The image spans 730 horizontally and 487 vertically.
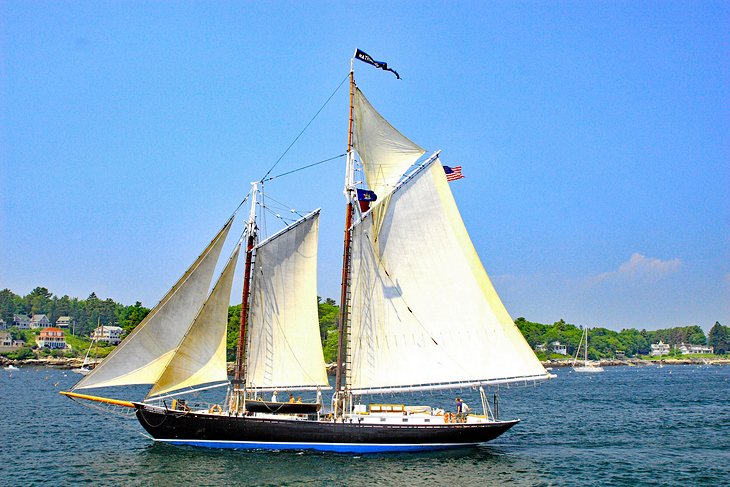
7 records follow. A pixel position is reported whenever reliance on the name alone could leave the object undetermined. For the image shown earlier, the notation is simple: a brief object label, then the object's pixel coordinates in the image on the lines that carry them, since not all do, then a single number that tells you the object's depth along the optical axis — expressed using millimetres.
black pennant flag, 49606
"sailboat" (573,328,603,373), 195625
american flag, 48094
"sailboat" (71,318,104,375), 153175
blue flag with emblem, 46719
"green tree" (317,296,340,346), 182125
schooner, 43281
